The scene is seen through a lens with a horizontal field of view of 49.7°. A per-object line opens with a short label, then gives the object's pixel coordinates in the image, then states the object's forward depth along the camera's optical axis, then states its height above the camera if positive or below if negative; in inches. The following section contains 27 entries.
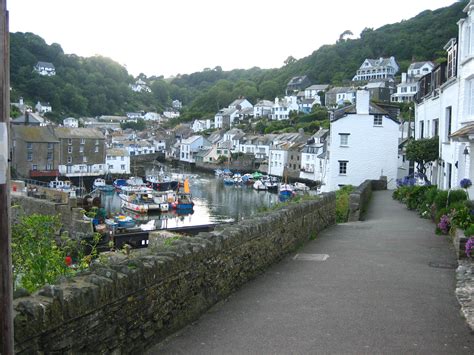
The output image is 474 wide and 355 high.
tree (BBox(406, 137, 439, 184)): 1129.4 +33.8
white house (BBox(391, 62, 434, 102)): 5059.1 +852.7
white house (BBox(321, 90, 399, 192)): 1727.4 +70.4
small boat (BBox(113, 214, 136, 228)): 1932.3 -243.7
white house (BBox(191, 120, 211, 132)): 7010.3 +482.5
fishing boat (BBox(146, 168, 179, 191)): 3496.6 -164.9
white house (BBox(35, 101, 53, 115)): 6456.7 +640.8
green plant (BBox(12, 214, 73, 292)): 269.1 -58.4
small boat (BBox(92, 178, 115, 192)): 3348.4 -186.6
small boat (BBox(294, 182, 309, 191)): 3153.8 -152.6
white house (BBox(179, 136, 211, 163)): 5398.6 +141.5
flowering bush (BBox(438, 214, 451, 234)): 639.1 -73.4
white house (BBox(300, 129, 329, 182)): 3506.4 +40.0
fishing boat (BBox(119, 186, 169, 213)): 2646.2 -222.4
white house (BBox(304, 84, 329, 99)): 6348.9 +904.0
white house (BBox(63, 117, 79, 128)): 6501.0 +444.5
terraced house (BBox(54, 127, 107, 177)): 3582.7 +41.1
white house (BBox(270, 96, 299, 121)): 6081.2 +647.2
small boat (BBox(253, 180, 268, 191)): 3494.1 -168.9
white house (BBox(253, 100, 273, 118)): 6505.9 +675.6
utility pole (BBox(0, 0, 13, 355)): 131.7 -6.9
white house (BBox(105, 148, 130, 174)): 3912.4 -23.3
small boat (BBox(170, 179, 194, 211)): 2605.8 -222.5
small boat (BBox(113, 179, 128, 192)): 3373.5 -172.9
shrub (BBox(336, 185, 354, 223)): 873.0 -76.8
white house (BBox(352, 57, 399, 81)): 6210.6 +1174.1
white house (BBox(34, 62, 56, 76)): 7482.3 +1306.9
